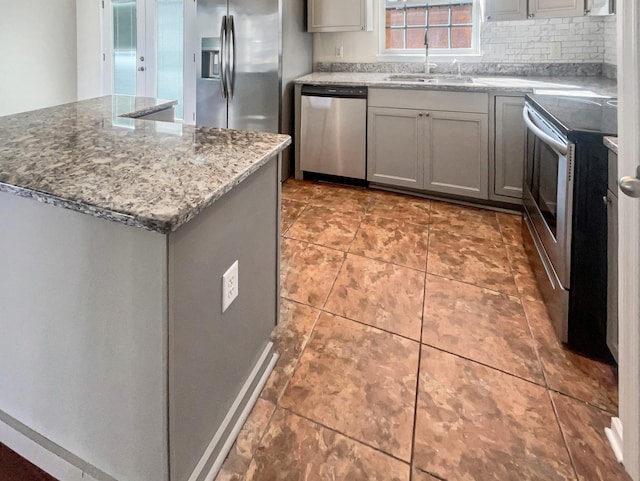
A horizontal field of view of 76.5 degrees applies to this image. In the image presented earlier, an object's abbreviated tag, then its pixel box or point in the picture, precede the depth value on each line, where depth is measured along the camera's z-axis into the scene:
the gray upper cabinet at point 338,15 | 3.70
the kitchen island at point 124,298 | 0.86
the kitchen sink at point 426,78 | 3.47
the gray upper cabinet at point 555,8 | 2.84
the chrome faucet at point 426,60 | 3.73
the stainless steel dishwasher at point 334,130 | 3.50
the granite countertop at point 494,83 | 2.75
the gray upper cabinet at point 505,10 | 3.04
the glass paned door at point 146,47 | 4.88
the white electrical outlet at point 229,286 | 1.10
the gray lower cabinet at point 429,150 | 3.13
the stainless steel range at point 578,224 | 1.51
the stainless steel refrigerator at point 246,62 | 3.34
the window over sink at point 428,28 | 3.69
